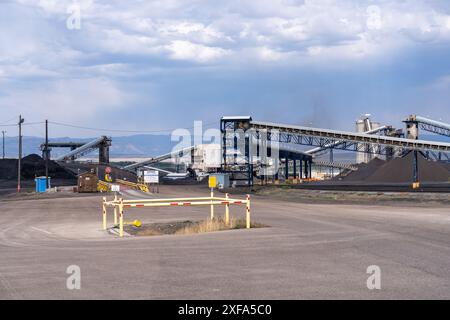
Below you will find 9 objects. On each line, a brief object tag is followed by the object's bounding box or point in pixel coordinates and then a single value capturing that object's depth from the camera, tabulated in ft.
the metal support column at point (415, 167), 263.72
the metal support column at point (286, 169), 411.68
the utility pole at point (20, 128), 253.53
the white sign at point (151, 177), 237.68
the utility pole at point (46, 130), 258.55
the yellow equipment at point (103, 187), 251.58
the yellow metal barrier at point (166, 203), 73.36
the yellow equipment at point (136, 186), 256.52
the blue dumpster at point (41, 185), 238.89
